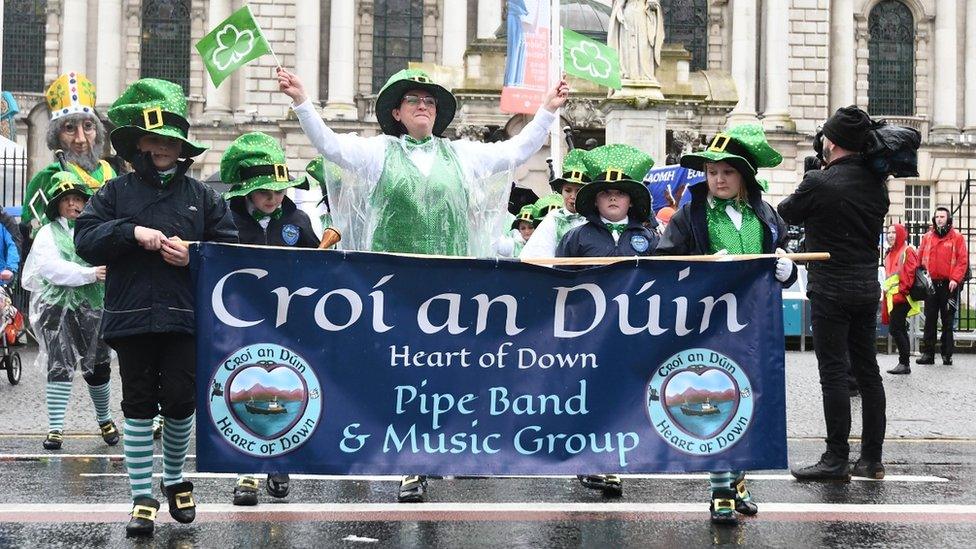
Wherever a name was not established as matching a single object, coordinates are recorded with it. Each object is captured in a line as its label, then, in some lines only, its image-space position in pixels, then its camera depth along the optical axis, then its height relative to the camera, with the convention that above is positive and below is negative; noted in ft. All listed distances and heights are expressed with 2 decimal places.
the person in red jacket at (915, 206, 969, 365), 61.98 +0.43
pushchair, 48.88 -2.75
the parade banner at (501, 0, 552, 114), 62.13 +9.99
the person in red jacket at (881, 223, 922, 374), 57.52 -0.54
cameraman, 28.04 -0.07
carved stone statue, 73.61 +12.71
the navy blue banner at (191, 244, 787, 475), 21.99 -1.61
